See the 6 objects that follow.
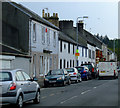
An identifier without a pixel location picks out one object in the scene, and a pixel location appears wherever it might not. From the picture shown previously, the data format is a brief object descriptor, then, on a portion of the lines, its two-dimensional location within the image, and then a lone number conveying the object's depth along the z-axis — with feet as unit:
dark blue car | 137.65
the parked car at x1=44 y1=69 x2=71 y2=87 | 95.76
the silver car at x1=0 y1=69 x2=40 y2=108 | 42.67
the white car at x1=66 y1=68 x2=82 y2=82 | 117.19
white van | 147.67
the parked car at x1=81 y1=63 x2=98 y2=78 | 157.48
